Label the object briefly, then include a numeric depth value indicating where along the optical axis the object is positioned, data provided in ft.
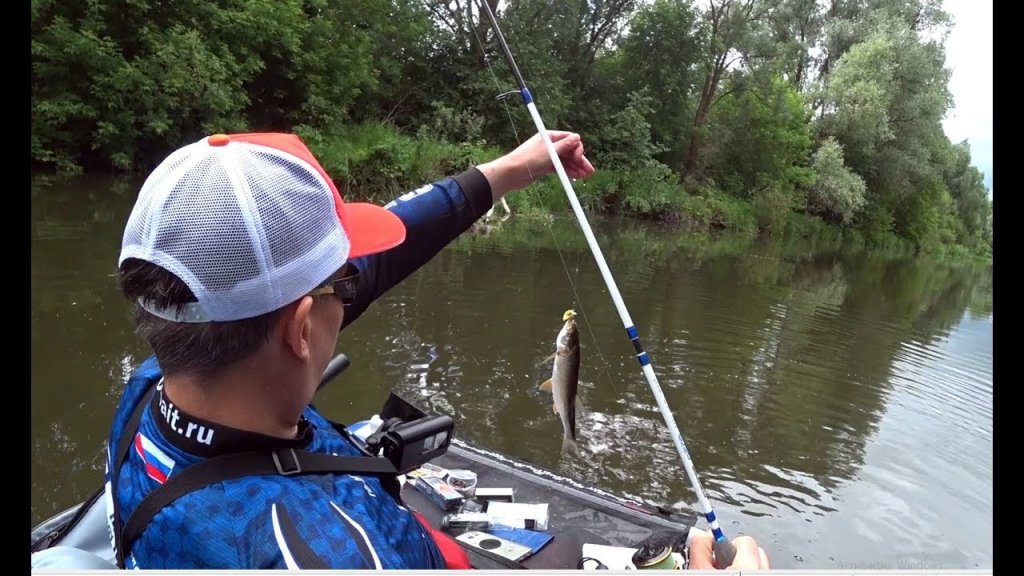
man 3.24
